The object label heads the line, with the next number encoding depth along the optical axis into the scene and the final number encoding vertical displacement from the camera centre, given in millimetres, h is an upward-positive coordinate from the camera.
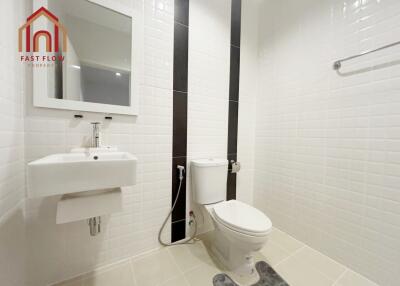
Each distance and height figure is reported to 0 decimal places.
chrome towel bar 971 +567
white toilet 1021 -542
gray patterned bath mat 1066 -929
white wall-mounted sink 664 -177
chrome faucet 1075 -1
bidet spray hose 1389 -682
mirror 1010 +490
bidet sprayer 1410 -279
